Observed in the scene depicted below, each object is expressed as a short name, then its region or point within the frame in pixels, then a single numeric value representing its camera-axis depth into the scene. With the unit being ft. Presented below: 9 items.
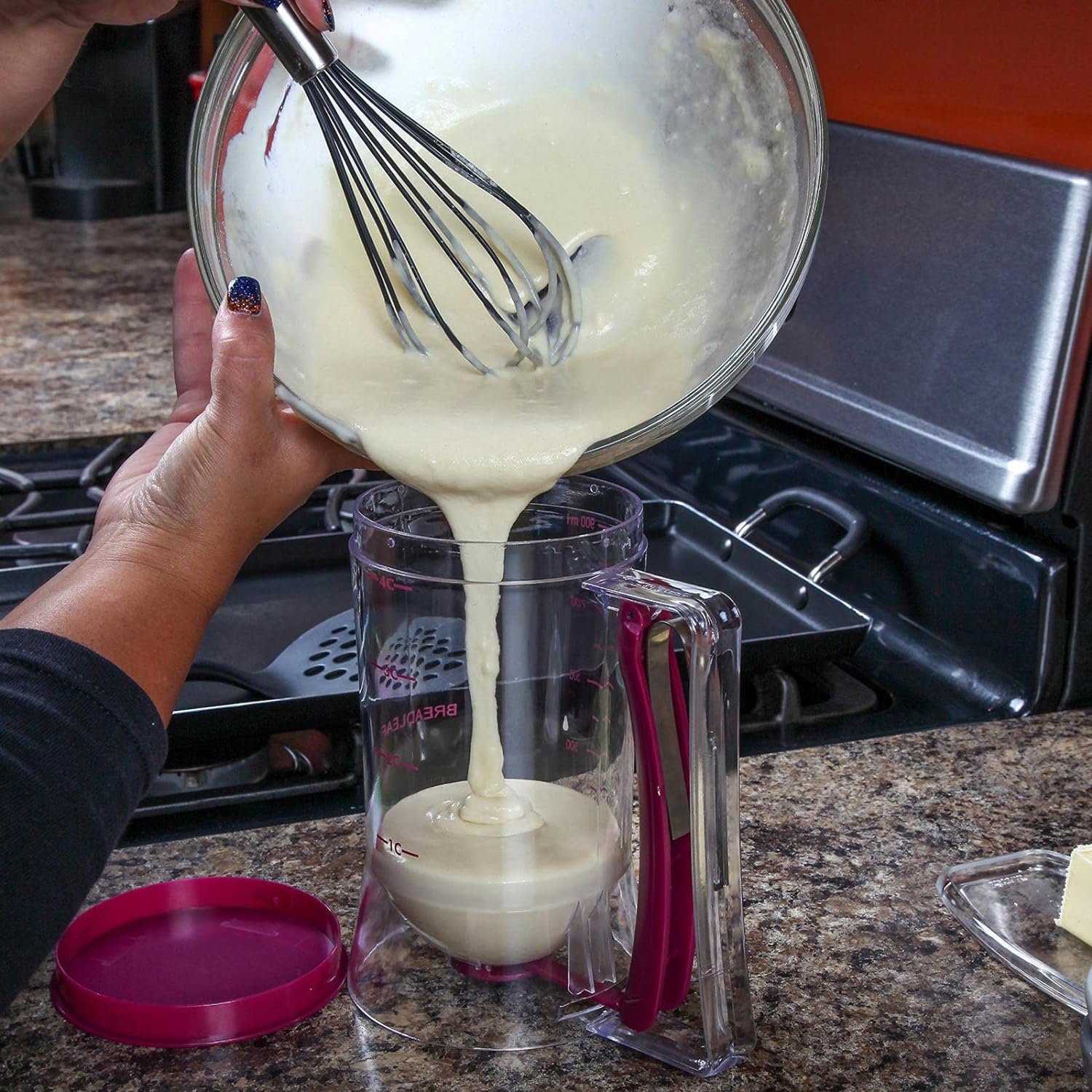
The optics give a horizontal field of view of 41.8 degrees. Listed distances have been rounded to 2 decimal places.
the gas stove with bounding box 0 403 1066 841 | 2.76
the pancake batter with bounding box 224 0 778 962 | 1.98
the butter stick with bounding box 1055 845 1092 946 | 2.13
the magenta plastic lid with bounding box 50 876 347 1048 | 1.89
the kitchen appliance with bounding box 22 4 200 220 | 8.18
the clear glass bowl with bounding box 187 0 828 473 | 1.97
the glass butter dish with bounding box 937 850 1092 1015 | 2.06
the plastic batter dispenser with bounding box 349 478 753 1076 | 1.83
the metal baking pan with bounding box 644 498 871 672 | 2.99
